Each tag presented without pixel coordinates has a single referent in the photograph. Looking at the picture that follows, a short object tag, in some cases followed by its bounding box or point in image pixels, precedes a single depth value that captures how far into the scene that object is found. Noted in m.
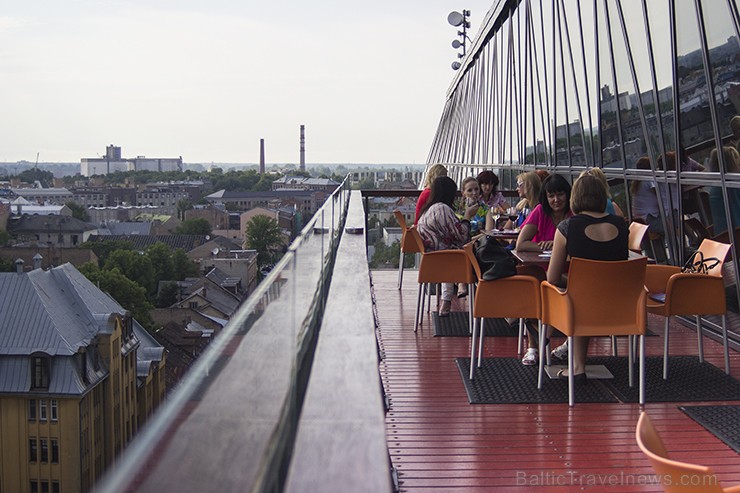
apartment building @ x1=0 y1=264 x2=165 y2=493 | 47.88
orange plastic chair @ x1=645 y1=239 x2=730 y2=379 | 5.47
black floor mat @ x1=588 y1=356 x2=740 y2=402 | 5.18
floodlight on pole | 23.36
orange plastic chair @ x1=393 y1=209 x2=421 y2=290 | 8.95
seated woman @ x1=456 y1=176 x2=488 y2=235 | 8.97
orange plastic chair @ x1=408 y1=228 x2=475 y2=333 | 7.12
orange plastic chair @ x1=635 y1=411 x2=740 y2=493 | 2.04
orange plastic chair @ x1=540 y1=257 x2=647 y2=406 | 4.94
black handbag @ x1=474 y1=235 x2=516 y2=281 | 5.61
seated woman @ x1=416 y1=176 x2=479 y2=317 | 7.56
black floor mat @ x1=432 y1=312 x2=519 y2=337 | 7.10
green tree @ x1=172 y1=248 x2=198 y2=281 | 66.75
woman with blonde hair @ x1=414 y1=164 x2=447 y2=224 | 8.00
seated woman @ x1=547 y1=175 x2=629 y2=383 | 5.15
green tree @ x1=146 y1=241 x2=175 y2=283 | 67.81
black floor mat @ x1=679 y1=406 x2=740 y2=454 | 4.40
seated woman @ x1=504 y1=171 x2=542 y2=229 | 7.16
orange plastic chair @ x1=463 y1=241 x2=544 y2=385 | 5.59
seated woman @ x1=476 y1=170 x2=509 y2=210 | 9.37
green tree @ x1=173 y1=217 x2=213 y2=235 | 86.69
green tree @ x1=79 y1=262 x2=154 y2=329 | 62.28
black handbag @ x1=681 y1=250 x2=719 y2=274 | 5.66
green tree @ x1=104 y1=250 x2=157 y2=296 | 67.31
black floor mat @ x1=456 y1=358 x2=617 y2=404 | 5.17
